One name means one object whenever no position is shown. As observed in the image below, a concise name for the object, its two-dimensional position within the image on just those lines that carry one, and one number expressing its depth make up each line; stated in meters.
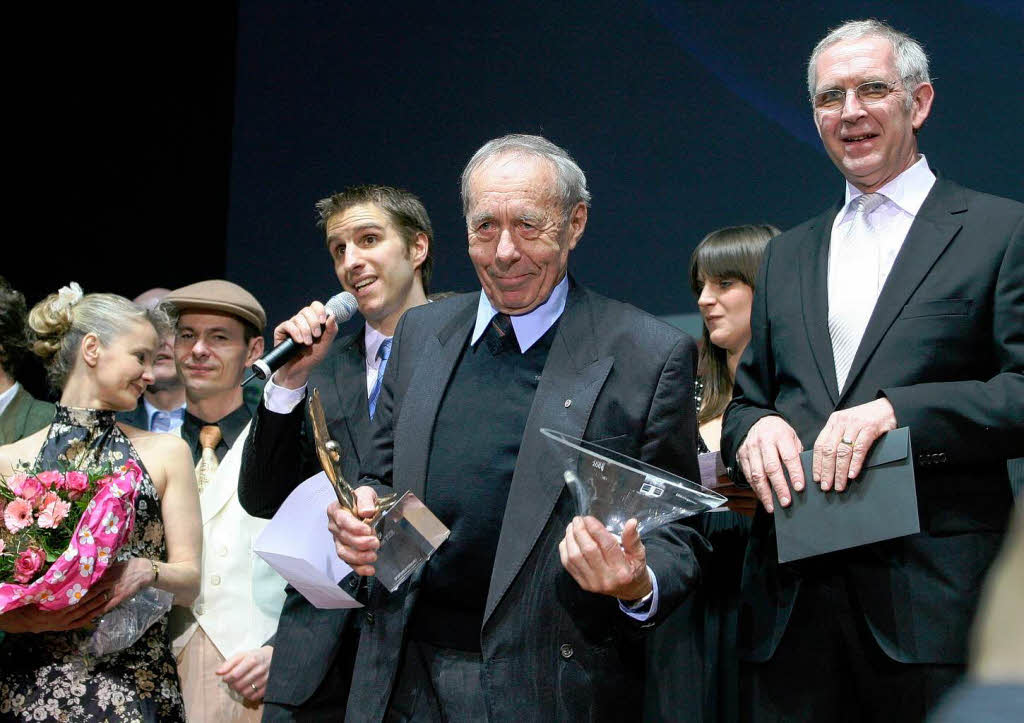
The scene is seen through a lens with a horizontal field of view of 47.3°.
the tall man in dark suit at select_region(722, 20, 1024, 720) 2.00
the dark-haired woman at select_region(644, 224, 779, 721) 3.09
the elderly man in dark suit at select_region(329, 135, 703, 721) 1.97
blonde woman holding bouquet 2.70
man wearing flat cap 3.04
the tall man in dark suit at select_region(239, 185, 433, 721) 2.55
